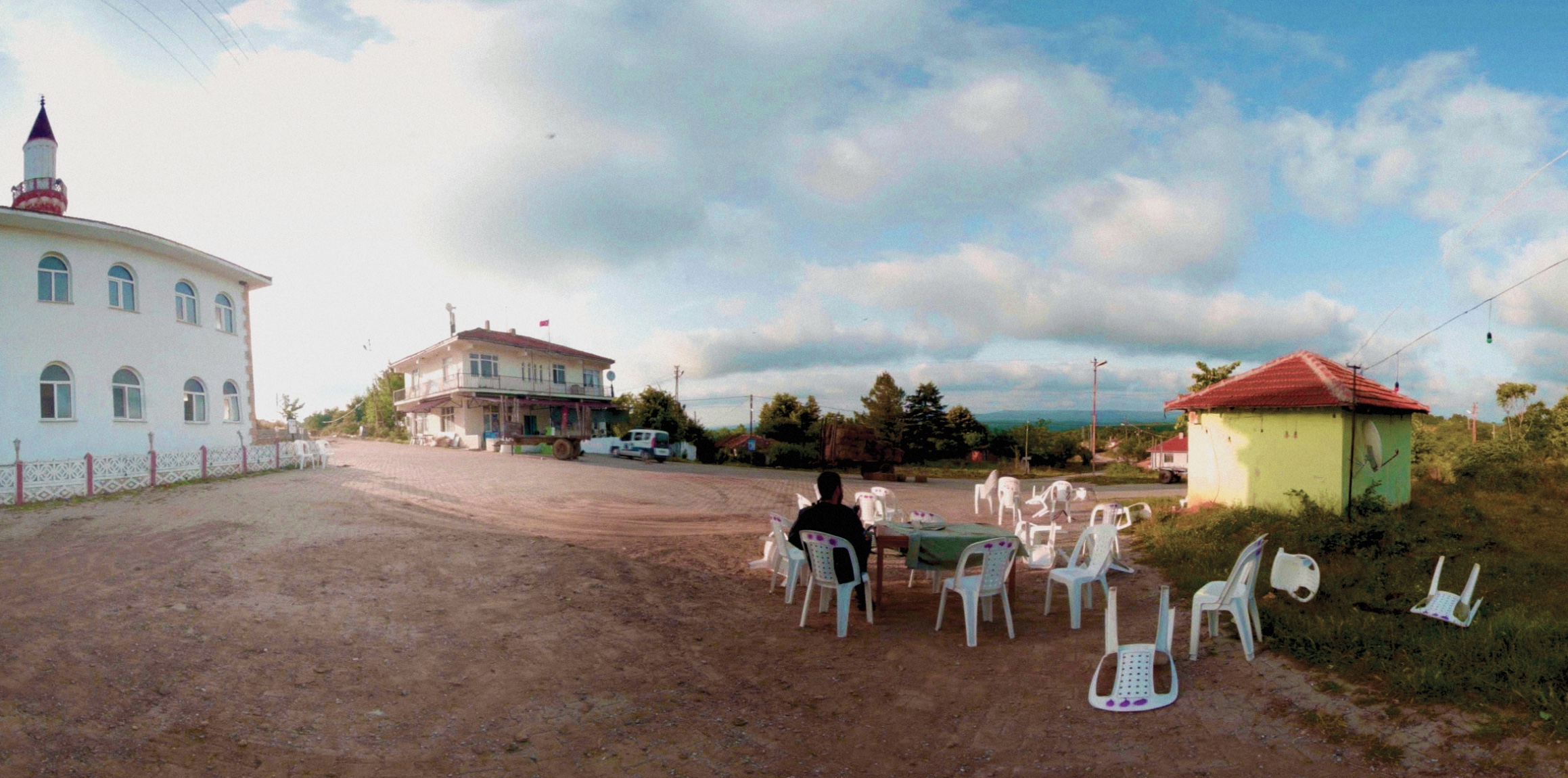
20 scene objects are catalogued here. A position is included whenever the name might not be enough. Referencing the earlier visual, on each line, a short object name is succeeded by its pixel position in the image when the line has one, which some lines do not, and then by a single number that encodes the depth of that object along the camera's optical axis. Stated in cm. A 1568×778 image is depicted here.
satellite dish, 1186
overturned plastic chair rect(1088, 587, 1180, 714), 480
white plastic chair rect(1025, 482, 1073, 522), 1345
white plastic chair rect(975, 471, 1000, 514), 1538
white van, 3378
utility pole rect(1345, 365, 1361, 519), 1146
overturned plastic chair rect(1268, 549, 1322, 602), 651
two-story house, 3709
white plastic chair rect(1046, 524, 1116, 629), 667
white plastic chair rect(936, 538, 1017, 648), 634
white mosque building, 1609
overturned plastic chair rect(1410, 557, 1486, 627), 571
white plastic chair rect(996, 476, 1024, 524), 1341
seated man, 669
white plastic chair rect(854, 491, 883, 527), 1122
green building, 1158
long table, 727
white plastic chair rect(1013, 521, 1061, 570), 827
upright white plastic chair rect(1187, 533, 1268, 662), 549
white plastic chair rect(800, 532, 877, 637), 666
